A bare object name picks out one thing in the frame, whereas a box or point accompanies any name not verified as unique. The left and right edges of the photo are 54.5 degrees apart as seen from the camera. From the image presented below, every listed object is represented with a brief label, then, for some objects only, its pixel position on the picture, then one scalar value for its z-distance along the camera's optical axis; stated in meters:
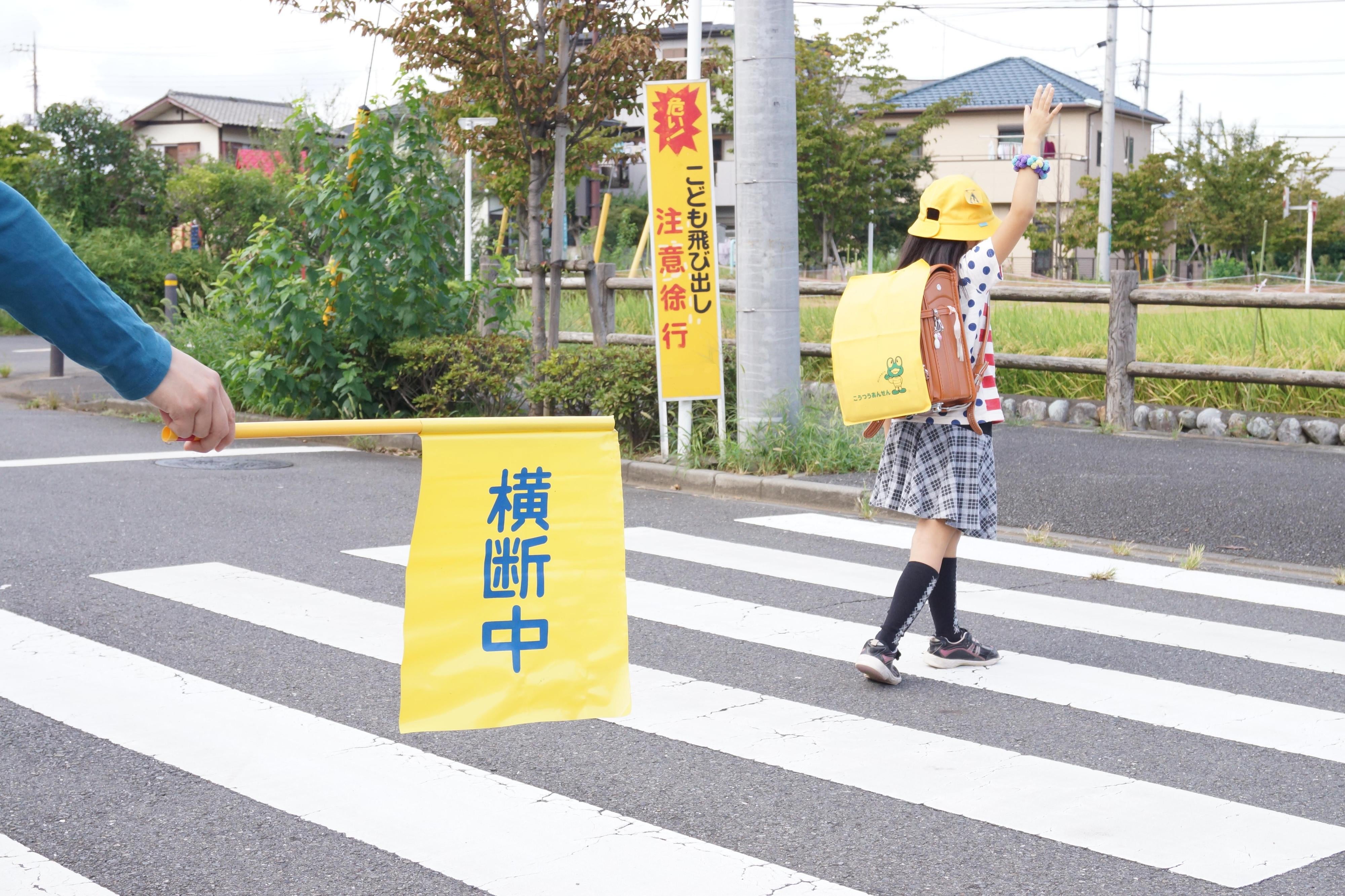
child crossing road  4.59
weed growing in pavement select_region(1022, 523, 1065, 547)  7.37
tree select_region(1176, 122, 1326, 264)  39.03
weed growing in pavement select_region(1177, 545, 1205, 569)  6.80
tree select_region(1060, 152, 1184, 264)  40.97
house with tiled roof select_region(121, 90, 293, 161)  49.66
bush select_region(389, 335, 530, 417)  10.85
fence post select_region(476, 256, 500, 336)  12.00
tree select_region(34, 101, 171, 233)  25.81
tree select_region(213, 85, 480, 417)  11.41
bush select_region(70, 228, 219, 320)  25.06
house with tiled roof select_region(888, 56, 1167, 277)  47.53
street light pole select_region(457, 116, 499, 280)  16.59
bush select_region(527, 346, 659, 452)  9.88
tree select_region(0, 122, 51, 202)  27.33
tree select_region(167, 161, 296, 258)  27.95
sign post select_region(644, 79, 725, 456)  9.20
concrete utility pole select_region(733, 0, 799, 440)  9.00
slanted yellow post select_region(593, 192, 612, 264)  20.53
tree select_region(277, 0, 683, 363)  10.25
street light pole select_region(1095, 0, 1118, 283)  31.58
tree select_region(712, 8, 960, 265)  35.09
